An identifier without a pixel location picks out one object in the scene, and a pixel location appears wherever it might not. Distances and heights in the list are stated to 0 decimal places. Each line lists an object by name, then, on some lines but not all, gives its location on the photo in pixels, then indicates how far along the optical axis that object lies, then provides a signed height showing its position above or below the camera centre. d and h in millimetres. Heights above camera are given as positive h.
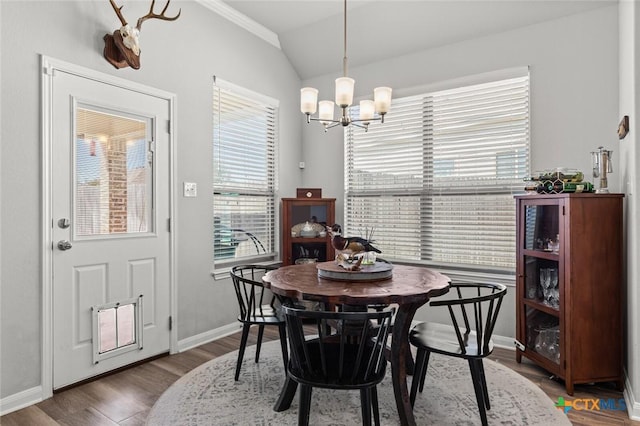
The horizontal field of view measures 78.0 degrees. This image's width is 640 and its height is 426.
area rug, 2256 -1188
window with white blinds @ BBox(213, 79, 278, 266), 3820 +386
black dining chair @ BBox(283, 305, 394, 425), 1753 -751
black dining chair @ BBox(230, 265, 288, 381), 2600 -724
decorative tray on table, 2383 -382
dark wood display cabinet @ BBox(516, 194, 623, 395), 2635 -528
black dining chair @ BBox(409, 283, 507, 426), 2090 -752
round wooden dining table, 2008 -433
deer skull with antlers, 2771 +1190
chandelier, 2498 +724
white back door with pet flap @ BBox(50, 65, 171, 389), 2627 -113
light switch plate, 3448 +191
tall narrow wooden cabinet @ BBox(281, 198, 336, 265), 4219 -196
